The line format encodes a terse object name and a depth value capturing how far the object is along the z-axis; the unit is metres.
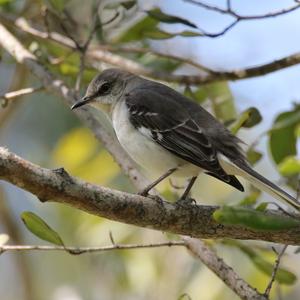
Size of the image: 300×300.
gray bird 7.89
